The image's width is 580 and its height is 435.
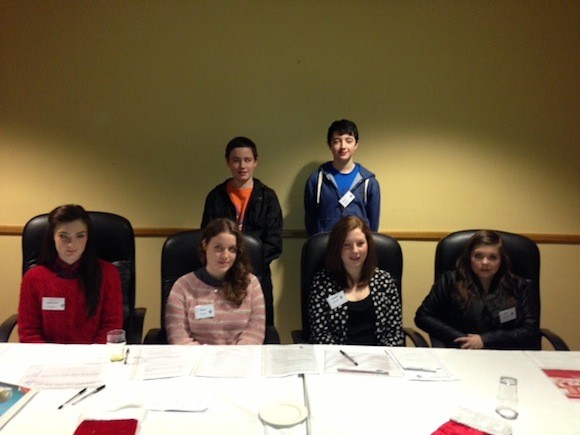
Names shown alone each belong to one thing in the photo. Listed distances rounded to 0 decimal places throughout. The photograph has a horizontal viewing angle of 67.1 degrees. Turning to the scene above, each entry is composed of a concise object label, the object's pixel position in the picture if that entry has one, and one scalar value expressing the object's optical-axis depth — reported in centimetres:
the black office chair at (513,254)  217
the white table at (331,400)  120
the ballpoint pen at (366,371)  150
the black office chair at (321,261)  205
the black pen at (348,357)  157
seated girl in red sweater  193
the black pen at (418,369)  152
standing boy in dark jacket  266
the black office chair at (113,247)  212
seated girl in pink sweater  192
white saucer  119
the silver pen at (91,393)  129
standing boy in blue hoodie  283
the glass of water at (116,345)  156
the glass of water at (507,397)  129
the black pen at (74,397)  128
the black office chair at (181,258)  210
